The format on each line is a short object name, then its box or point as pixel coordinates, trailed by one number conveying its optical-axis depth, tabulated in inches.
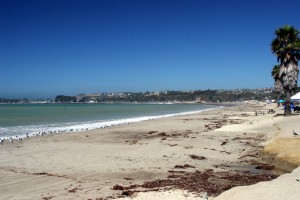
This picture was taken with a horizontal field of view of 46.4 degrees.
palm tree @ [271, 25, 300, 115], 1406.3
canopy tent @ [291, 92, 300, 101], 1733.4
